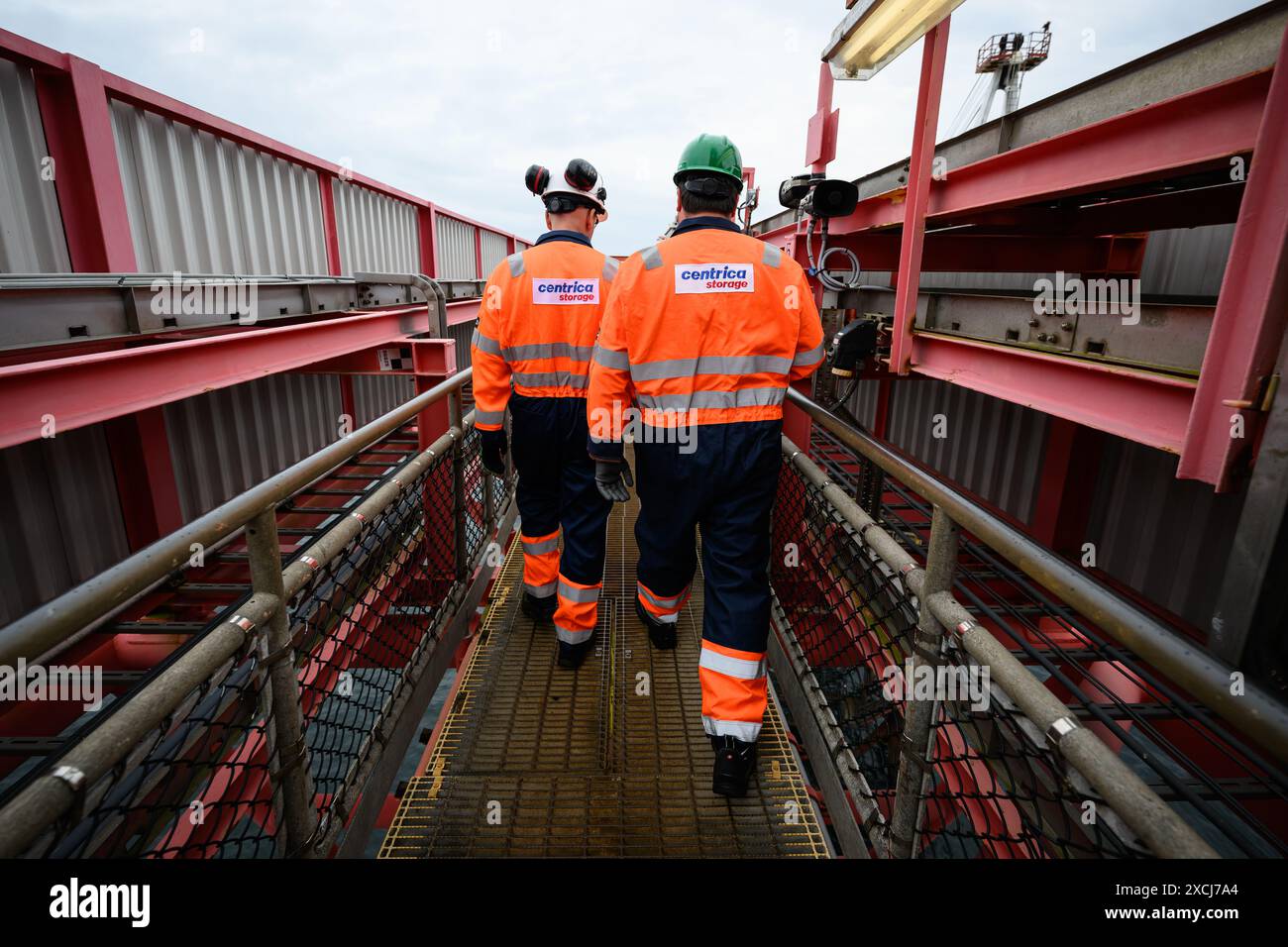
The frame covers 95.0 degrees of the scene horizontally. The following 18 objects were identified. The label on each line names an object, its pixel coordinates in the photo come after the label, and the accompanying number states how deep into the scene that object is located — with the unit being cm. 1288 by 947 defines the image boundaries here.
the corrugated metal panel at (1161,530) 361
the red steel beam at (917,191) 269
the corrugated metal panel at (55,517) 288
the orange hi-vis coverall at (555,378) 255
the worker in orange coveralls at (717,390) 198
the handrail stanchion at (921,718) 147
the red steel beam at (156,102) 236
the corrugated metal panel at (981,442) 524
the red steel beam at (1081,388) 183
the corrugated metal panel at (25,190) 249
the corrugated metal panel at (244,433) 405
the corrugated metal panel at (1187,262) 388
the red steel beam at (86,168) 262
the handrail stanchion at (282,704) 140
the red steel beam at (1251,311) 142
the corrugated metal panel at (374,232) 576
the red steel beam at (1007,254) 394
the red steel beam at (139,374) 168
